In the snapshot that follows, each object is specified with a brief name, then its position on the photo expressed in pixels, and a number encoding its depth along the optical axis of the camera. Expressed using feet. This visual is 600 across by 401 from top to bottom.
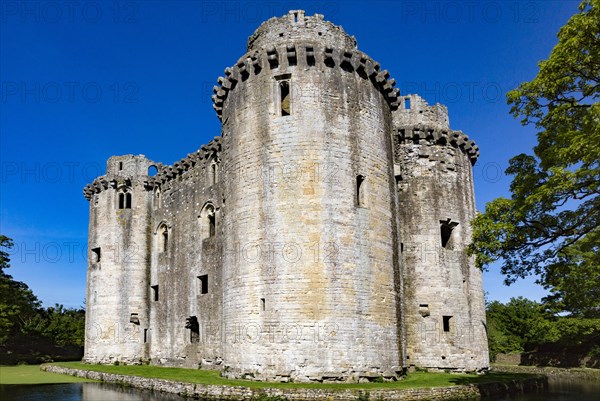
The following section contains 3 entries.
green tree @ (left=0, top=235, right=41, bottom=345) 123.75
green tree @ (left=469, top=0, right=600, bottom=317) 44.98
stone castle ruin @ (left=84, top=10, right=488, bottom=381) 60.75
